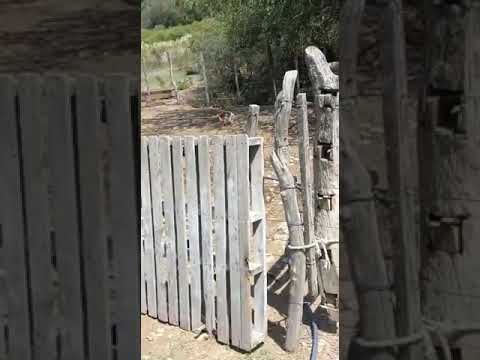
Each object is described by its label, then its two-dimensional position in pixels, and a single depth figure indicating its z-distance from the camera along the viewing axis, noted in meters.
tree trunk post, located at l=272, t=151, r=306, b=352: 2.96
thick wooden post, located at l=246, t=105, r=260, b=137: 3.09
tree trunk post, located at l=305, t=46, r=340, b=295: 2.73
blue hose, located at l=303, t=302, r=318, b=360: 2.45
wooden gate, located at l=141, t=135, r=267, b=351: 2.87
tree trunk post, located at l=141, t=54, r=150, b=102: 9.59
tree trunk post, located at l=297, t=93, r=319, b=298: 3.00
